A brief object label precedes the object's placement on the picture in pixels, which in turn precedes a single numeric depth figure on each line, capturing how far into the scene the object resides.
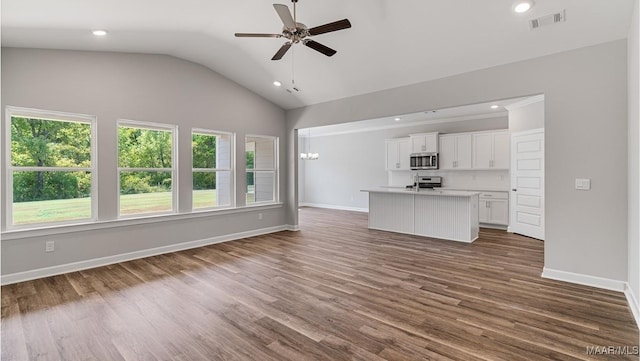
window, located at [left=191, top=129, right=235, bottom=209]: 5.53
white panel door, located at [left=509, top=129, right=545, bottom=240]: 5.79
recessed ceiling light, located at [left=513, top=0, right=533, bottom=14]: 2.96
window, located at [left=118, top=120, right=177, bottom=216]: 4.64
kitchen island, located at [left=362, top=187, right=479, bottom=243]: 5.56
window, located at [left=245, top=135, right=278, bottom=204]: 6.39
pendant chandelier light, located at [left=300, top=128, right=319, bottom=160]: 9.62
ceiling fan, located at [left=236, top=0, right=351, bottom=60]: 2.70
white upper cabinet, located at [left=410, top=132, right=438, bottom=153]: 7.92
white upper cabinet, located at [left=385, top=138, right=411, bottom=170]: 8.65
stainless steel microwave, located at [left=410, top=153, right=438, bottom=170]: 7.87
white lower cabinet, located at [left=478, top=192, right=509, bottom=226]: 6.79
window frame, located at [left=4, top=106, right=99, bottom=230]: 3.66
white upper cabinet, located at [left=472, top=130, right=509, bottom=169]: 6.90
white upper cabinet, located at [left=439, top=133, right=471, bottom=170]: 7.44
